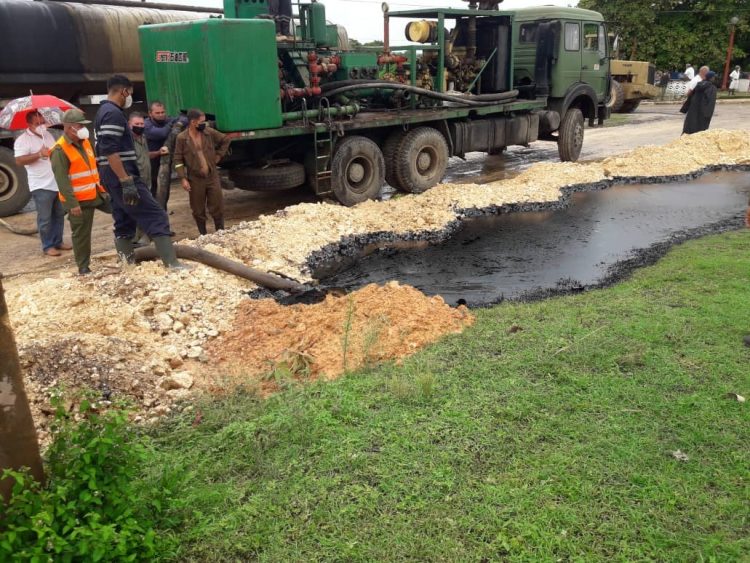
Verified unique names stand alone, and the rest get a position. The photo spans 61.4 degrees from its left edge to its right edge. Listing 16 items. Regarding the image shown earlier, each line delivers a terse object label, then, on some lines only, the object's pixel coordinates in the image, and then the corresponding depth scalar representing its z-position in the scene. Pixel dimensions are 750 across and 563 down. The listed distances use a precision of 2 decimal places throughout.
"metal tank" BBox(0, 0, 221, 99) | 9.64
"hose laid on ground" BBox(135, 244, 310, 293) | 6.49
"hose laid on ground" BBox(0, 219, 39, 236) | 8.56
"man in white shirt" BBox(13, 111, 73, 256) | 7.41
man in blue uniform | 5.87
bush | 2.38
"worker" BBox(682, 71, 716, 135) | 14.20
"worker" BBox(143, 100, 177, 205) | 8.12
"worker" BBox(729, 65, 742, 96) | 30.25
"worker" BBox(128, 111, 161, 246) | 7.58
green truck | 8.21
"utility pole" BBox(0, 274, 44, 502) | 2.51
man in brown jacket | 7.52
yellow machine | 23.83
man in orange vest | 6.16
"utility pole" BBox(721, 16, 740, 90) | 29.88
